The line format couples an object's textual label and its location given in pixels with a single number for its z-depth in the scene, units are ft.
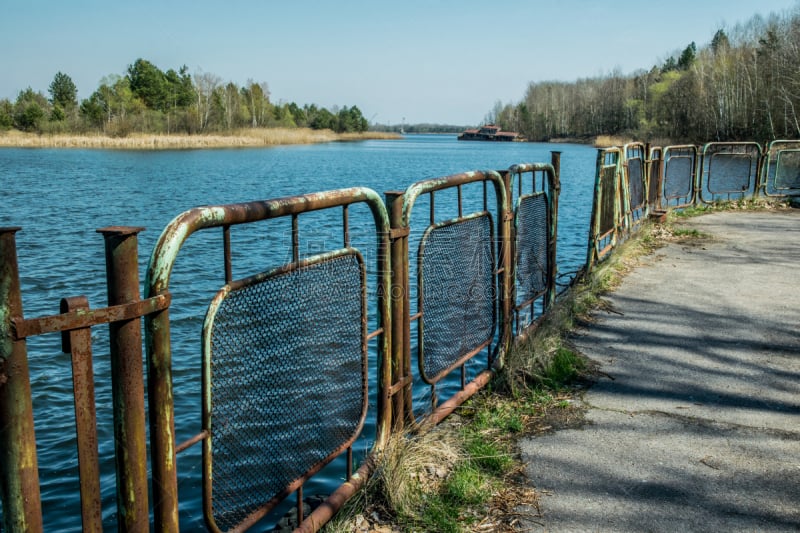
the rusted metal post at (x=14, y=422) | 6.44
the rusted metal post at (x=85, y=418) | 6.88
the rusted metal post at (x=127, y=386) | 7.14
